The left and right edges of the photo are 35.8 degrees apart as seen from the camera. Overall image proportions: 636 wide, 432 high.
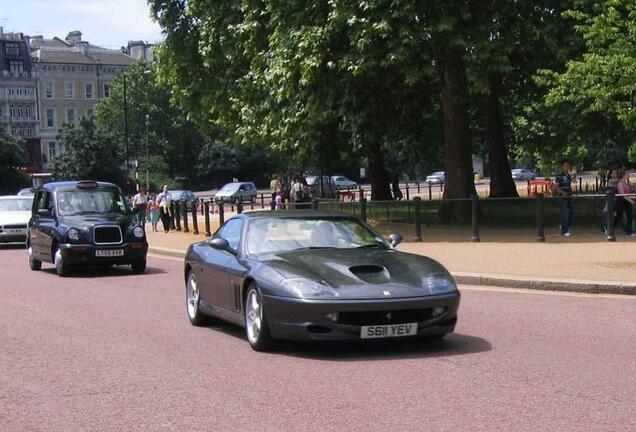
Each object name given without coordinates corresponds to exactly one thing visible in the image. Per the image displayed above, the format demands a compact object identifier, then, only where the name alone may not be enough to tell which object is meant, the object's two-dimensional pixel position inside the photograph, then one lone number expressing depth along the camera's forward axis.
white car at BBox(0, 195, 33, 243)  30.71
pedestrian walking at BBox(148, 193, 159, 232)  36.74
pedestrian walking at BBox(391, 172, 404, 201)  50.69
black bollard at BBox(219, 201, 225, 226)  29.80
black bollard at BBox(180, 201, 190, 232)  33.75
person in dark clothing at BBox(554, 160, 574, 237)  22.50
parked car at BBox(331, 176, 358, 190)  81.00
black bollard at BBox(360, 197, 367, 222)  26.92
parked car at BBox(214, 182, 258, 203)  67.88
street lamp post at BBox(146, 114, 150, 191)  99.96
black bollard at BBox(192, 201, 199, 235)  31.94
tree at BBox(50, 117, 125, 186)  92.06
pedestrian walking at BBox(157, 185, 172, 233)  34.88
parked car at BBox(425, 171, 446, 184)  93.91
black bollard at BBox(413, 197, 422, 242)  23.19
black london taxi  18.61
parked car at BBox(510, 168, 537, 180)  101.81
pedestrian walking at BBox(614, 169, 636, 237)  22.00
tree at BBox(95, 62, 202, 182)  113.81
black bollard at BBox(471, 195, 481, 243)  21.89
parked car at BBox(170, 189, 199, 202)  58.66
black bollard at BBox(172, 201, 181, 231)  34.69
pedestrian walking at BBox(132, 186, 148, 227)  32.66
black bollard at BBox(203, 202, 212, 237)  29.39
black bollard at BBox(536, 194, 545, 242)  20.97
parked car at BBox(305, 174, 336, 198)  55.02
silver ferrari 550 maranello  8.71
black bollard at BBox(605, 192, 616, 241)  20.37
